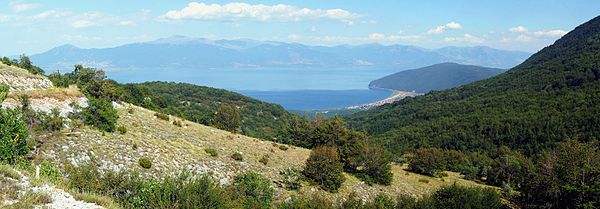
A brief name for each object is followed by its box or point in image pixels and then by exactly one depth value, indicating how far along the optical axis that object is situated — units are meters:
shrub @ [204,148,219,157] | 28.09
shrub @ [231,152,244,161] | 29.33
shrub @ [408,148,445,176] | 44.12
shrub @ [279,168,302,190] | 27.26
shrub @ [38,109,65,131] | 22.11
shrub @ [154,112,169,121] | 35.00
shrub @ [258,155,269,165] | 30.83
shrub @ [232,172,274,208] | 20.74
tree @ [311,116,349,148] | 41.41
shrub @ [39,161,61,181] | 13.23
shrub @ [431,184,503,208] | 23.74
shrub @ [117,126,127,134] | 25.90
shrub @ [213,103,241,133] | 49.00
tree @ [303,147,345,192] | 29.00
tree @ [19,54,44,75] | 39.91
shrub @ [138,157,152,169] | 21.88
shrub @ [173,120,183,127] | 34.14
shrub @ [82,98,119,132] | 25.36
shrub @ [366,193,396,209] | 22.39
